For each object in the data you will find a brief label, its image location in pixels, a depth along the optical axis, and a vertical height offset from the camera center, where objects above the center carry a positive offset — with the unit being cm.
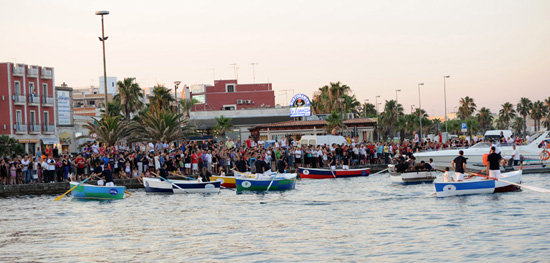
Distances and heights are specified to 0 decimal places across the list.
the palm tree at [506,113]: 17350 +465
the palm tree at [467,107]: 16925 +630
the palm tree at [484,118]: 17360 +371
